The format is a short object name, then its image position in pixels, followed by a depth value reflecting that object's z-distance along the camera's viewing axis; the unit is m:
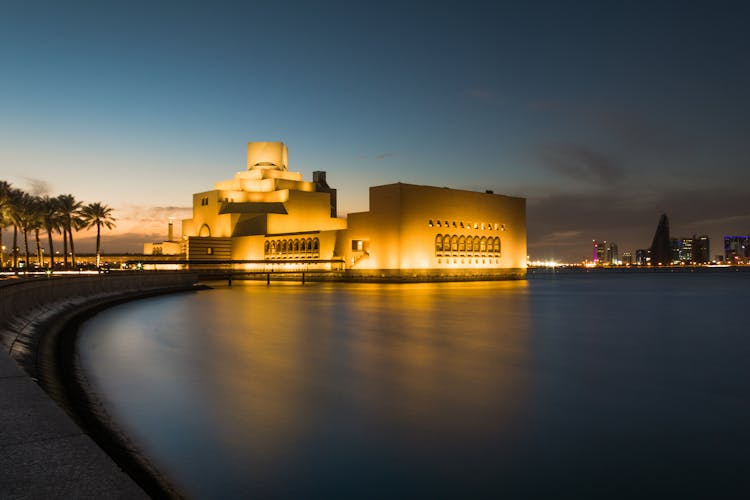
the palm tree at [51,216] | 68.69
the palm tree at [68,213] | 71.00
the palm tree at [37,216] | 63.47
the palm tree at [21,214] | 57.22
